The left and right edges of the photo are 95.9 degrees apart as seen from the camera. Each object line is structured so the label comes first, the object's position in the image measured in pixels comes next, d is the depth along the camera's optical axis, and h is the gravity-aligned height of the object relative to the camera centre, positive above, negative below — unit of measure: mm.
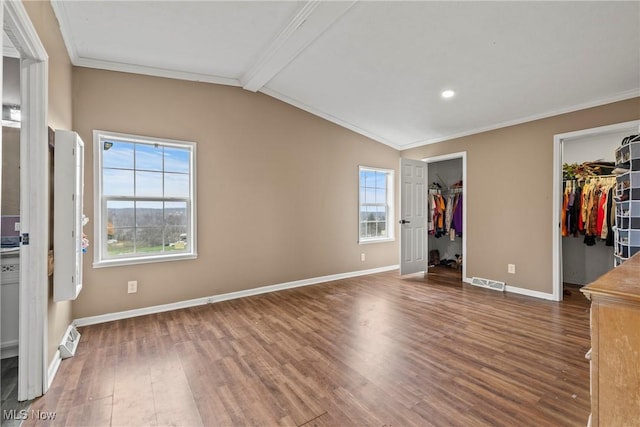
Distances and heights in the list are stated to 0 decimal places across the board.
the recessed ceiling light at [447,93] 3502 +1475
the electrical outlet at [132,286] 3141 -804
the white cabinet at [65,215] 2055 -16
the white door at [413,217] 4922 -70
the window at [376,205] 5227 +154
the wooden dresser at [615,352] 859 -429
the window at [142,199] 3062 +156
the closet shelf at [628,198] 2279 +122
